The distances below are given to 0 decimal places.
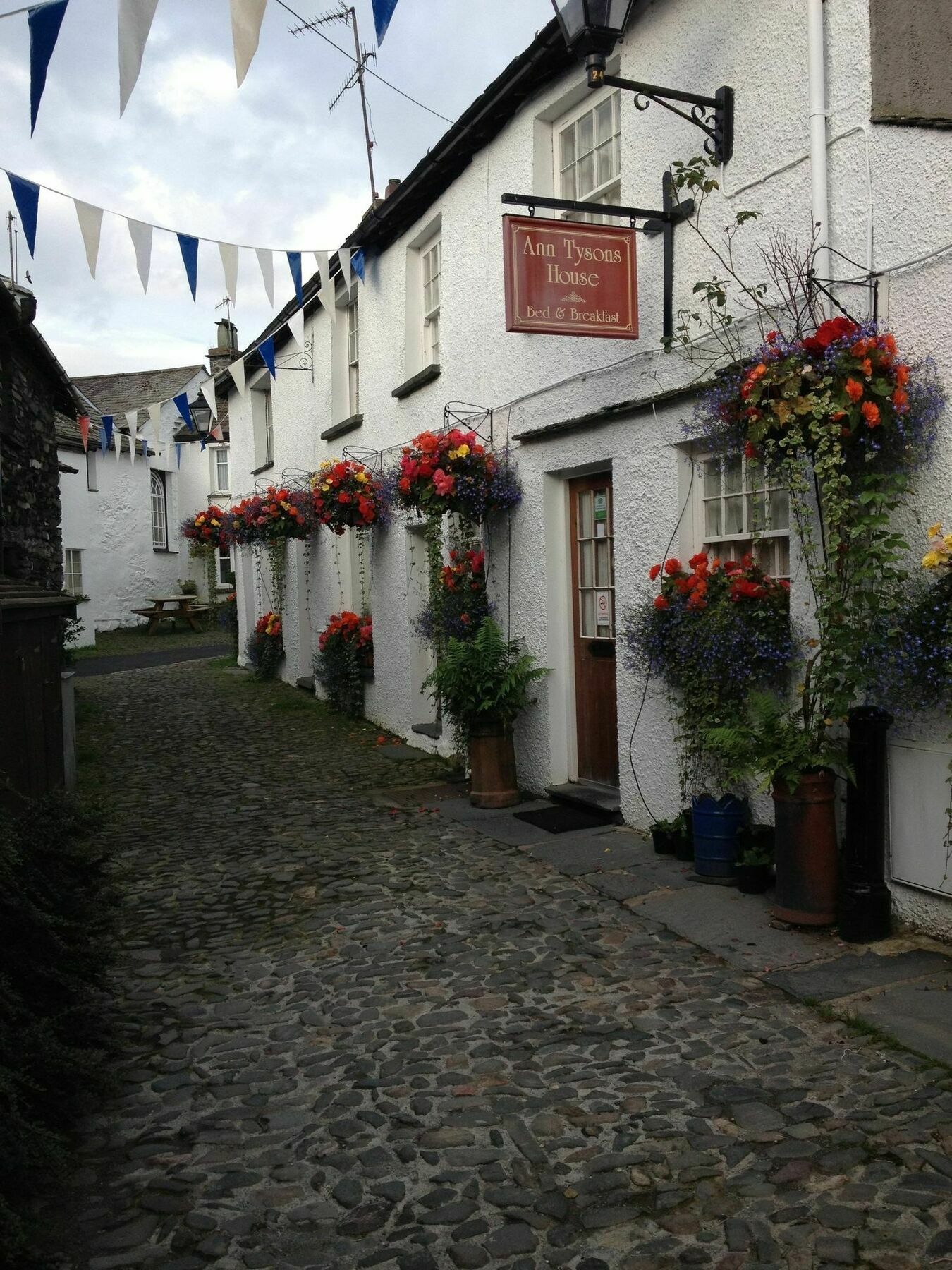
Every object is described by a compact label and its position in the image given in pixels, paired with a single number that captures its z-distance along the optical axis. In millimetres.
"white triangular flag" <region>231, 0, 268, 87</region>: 4461
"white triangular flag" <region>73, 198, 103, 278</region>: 6977
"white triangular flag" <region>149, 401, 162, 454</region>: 10609
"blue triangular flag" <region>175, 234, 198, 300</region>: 7812
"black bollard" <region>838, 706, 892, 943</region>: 4746
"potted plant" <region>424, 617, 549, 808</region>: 7906
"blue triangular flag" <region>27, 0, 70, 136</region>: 5102
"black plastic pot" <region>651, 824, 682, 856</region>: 6316
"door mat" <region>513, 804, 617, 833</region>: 7277
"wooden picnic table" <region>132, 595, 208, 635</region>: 27219
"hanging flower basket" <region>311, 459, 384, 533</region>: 10578
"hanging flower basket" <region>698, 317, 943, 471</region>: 4566
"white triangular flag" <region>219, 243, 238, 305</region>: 8039
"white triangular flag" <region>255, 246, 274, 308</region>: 8500
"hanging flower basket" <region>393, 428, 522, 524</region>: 8078
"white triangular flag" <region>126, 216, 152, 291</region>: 7426
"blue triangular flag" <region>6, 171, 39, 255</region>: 6812
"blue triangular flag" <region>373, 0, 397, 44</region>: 4781
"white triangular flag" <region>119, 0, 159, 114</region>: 4547
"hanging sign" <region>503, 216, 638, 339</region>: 5910
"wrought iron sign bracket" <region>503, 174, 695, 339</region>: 6090
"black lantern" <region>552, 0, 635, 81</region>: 5387
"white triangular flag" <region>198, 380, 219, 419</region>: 10375
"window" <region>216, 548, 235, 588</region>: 31359
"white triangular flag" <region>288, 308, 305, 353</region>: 9039
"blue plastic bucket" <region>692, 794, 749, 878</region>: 5754
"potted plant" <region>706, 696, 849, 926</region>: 4871
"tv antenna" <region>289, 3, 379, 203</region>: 12898
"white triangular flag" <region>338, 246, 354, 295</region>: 9938
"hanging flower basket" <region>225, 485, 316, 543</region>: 13625
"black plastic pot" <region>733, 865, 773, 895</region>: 5492
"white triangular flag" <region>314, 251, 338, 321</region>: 9117
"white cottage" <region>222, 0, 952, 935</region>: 4848
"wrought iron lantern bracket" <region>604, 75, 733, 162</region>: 5586
